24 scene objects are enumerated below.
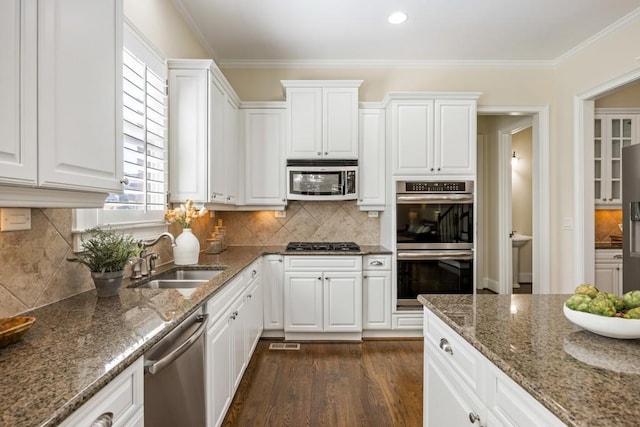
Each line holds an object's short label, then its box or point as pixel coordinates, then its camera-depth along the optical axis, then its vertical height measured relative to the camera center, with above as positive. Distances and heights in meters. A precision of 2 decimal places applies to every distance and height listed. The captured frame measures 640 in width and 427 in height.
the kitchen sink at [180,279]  2.08 -0.43
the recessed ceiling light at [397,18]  2.81 +1.68
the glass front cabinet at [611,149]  3.93 +0.79
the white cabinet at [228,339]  1.75 -0.79
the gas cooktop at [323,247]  3.41 -0.33
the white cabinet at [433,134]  3.35 +0.81
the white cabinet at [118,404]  0.80 -0.50
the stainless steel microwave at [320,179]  3.44 +0.37
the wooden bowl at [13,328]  0.97 -0.35
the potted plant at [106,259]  1.54 -0.21
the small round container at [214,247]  3.24 -0.31
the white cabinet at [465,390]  0.86 -0.55
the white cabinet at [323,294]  3.29 -0.77
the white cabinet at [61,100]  0.92 +0.37
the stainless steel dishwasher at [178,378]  1.14 -0.63
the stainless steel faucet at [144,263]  2.02 -0.30
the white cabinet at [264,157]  3.59 +0.62
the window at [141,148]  1.91 +0.43
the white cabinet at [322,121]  3.43 +0.96
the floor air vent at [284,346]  3.20 -1.26
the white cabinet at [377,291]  3.36 -0.75
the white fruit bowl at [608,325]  0.96 -0.32
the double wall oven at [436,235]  3.30 -0.19
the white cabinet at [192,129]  2.52 +0.65
